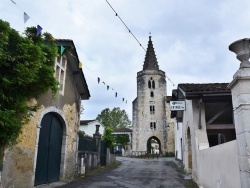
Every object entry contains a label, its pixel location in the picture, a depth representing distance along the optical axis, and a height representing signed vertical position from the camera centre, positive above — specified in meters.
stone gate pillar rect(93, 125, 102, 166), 16.28 +0.45
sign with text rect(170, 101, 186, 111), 11.05 +1.95
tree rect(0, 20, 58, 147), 6.18 +1.92
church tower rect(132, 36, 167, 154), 42.88 +7.07
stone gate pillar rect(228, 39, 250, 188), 3.88 +0.73
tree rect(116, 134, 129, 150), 44.97 +1.62
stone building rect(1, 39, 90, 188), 7.30 +0.37
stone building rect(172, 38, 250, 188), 4.03 +0.56
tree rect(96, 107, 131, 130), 57.94 +7.10
